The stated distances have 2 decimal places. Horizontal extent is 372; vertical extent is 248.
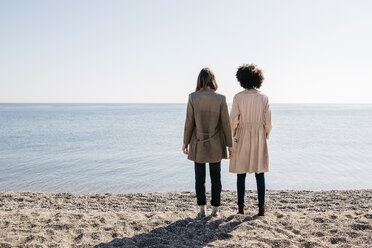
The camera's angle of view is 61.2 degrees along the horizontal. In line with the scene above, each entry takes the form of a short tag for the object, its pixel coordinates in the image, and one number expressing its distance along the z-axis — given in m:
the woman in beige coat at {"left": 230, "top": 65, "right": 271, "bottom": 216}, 4.38
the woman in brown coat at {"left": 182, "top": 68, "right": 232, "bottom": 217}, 4.27
